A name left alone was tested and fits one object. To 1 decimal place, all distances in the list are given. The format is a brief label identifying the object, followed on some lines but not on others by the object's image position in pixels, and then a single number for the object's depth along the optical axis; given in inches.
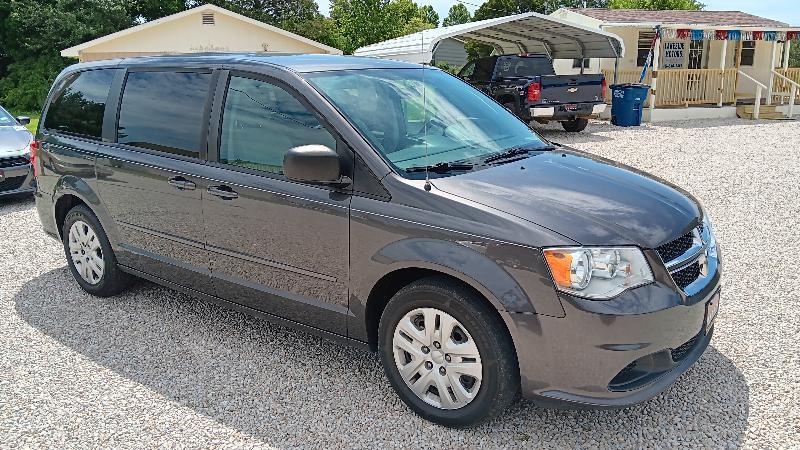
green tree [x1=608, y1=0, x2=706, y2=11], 1791.3
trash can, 676.1
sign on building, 905.5
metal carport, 653.3
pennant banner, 746.2
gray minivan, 110.6
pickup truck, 573.9
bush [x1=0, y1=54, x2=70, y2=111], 1373.0
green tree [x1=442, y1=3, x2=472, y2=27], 2871.6
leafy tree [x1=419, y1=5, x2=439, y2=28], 2713.3
